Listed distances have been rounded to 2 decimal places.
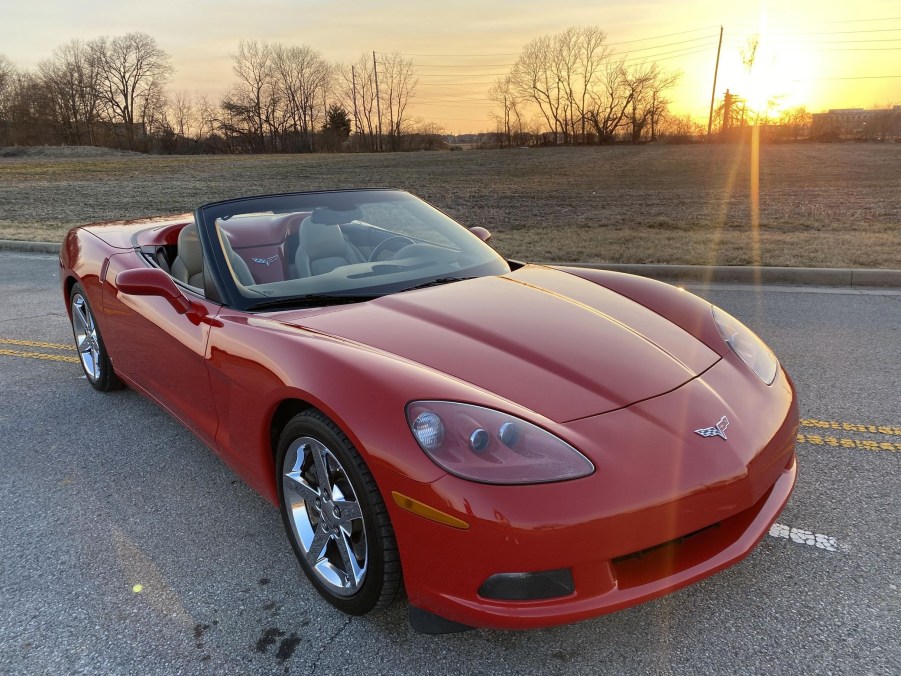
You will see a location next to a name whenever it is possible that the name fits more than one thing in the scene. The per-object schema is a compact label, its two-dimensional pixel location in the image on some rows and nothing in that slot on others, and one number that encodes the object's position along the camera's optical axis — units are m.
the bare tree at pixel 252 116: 71.75
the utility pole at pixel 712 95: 58.68
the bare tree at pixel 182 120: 75.12
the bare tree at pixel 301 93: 75.69
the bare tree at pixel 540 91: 72.25
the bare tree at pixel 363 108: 76.13
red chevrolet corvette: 1.64
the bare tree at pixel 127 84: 72.25
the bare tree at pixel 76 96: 67.44
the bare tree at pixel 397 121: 75.56
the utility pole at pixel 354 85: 76.23
